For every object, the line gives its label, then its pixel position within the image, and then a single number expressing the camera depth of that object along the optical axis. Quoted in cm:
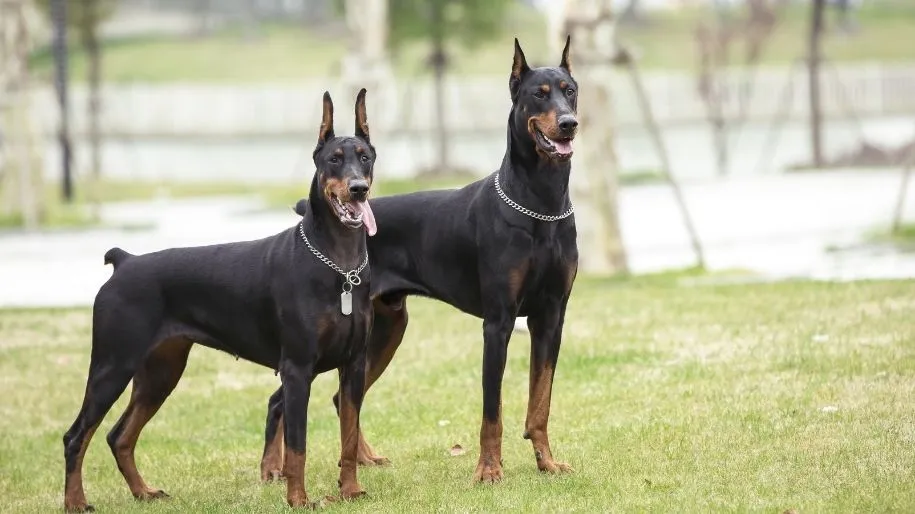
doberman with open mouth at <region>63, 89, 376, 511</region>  775
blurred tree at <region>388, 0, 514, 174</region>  3809
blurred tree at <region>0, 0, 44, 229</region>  2552
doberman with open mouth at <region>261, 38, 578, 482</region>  791
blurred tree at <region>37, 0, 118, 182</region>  4012
